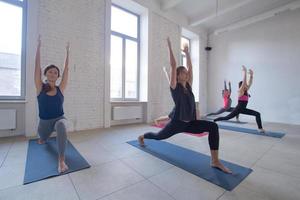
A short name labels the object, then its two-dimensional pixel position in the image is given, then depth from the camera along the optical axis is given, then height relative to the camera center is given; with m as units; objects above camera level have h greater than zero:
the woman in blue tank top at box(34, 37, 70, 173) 2.02 +0.03
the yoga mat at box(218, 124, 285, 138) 3.61 -0.76
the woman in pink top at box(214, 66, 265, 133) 3.82 -0.01
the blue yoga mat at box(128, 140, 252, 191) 1.59 -0.79
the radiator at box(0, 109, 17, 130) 2.89 -0.35
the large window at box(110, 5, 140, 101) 4.80 +1.51
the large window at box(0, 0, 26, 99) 3.14 +1.08
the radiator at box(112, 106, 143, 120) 4.39 -0.34
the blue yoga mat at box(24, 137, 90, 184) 1.63 -0.77
